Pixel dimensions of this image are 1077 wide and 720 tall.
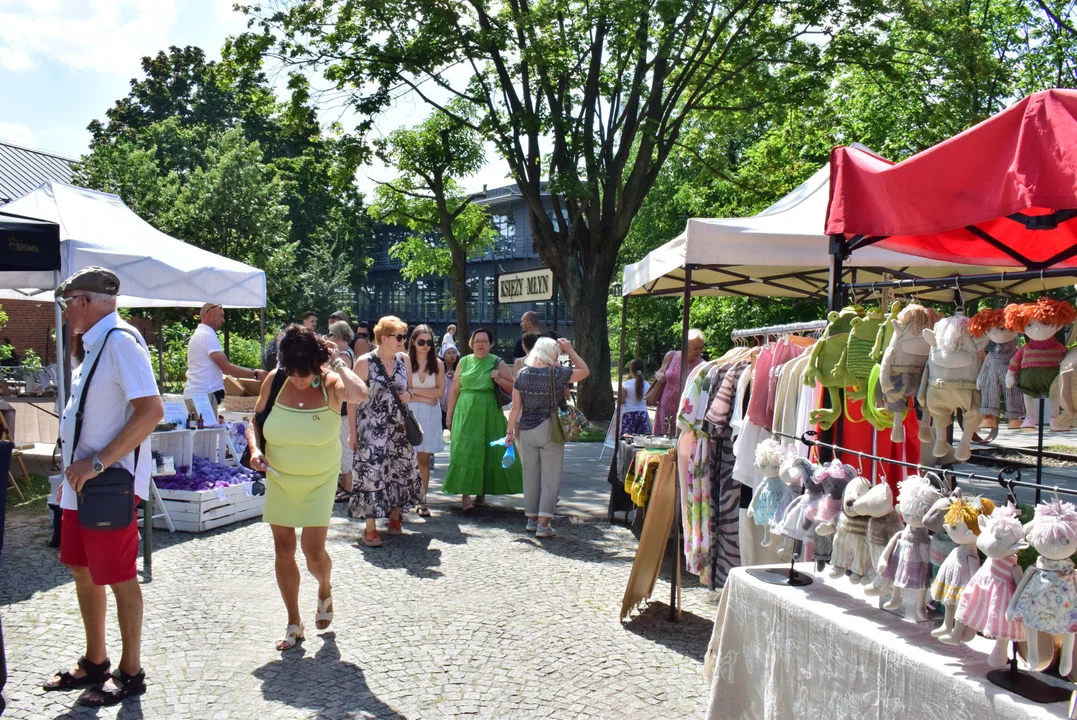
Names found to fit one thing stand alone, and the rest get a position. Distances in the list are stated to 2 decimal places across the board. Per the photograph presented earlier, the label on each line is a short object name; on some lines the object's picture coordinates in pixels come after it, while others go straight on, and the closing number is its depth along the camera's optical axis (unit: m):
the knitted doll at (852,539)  2.72
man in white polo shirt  3.68
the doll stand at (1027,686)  2.08
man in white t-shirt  8.56
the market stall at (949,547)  2.14
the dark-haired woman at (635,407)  9.46
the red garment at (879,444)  3.63
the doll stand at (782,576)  3.10
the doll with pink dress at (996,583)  2.13
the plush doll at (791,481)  3.07
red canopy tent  2.31
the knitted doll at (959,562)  2.27
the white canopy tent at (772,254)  5.22
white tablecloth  2.25
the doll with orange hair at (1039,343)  2.31
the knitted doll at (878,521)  2.62
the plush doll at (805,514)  2.95
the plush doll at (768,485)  3.29
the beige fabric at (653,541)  4.89
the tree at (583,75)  12.70
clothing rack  3.89
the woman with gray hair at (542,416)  7.03
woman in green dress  7.82
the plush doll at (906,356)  2.76
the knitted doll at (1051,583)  2.03
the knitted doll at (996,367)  2.44
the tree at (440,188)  18.27
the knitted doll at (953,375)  2.55
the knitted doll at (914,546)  2.42
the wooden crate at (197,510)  6.99
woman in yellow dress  4.31
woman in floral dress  6.79
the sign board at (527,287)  11.46
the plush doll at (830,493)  2.86
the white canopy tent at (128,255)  7.51
